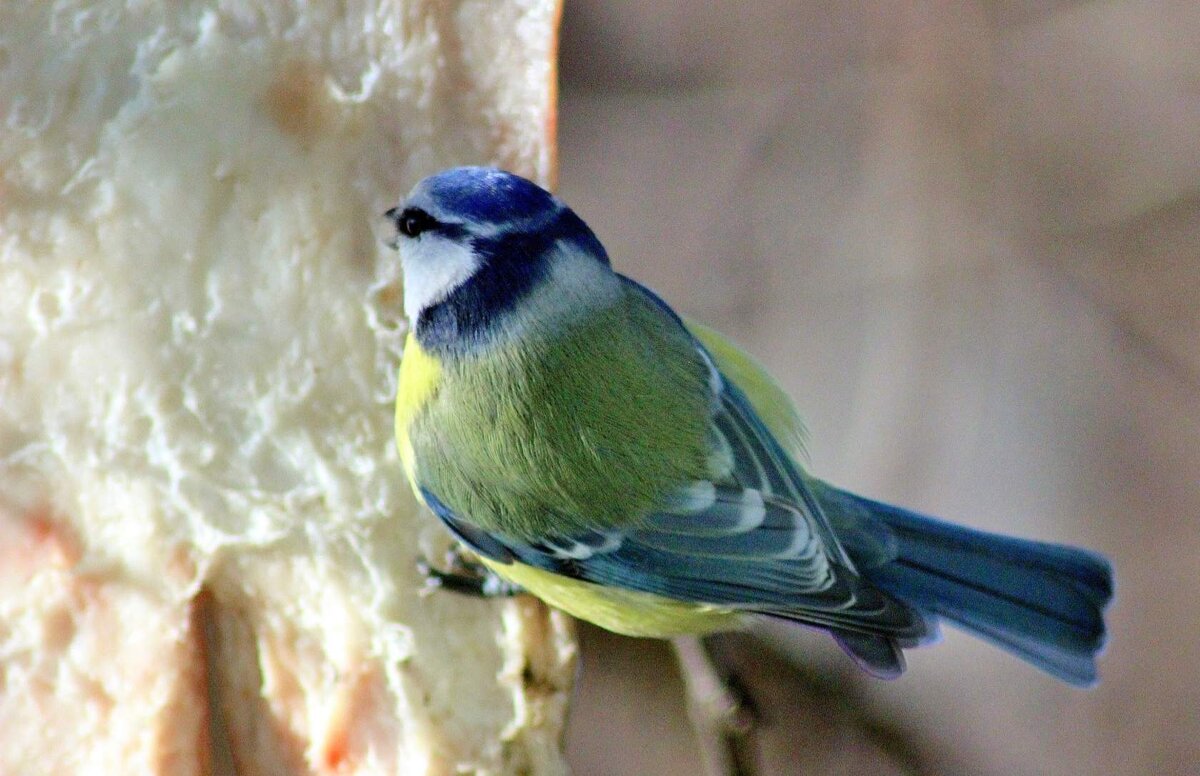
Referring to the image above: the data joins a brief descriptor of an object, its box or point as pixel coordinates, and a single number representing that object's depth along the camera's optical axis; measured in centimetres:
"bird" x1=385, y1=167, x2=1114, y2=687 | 200
